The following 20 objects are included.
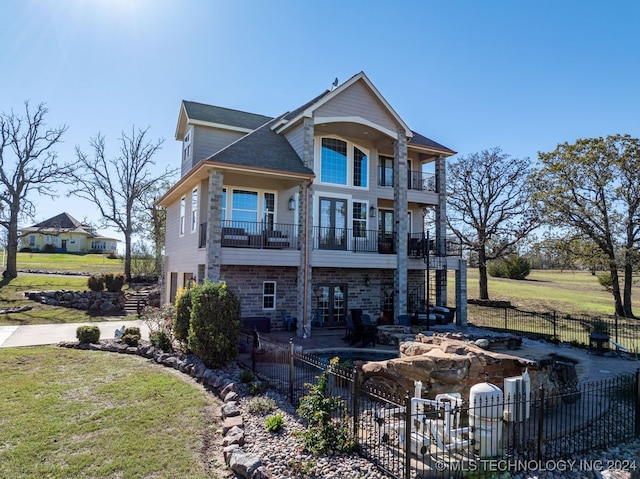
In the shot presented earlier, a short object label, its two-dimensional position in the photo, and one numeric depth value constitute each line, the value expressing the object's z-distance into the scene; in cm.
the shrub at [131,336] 1360
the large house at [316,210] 1598
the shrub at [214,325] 1037
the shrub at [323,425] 597
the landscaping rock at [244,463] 545
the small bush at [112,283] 2658
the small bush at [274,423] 676
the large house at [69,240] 5738
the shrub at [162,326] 1270
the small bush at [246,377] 933
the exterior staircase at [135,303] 2395
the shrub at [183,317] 1223
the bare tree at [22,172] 3011
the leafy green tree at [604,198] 2470
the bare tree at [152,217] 3625
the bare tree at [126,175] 3419
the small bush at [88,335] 1384
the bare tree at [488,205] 2969
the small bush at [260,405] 760
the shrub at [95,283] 2598
